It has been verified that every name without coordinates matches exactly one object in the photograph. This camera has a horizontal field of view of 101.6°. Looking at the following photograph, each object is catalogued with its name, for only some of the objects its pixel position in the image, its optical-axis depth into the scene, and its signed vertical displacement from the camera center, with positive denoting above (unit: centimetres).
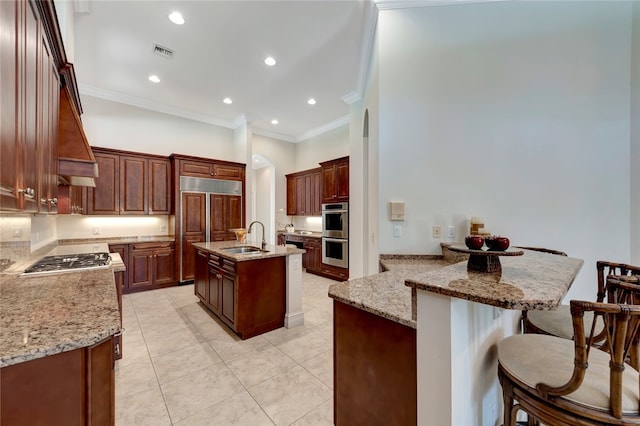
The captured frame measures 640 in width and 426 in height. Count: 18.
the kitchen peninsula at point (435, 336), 101 -56
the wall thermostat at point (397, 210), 244 +3
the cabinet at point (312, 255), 573 -94
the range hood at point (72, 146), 226 +61
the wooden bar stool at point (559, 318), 146 -63
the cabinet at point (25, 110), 106 +52
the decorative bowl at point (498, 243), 124 -14
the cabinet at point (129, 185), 430 +50
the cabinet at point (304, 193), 605 +51
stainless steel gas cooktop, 192 -41
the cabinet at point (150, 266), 438 -91
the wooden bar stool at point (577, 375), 84 -62
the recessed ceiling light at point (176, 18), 284 +217
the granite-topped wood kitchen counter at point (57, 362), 79 -49
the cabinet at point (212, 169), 488 +88
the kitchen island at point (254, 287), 277 -84
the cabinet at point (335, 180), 514 +69
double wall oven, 504 -42
